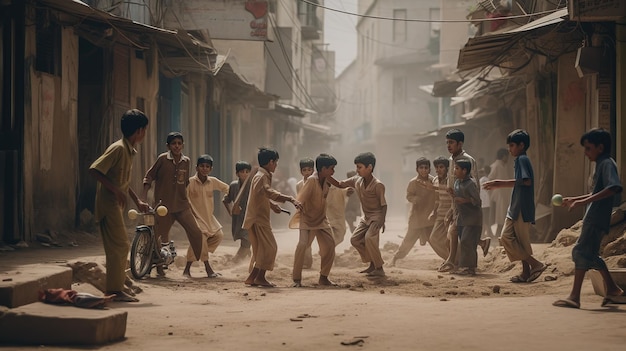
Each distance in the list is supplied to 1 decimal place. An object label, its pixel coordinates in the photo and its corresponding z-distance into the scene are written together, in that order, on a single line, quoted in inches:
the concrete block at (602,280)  323.6
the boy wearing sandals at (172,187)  426.0
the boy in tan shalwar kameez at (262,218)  396.5
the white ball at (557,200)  312.5
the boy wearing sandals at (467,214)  462.0
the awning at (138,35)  492.2
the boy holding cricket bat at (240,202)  513.3
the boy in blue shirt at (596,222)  305.4
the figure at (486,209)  738.2
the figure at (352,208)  668.5
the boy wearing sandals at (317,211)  409.1
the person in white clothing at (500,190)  775.1
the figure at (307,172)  503.2
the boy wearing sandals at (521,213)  405.1
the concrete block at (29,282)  254.4
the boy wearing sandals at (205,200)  461.4
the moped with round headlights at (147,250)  386.0
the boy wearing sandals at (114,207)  314.0
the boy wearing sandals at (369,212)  443.8
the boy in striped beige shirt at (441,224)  506.6
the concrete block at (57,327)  237.8
